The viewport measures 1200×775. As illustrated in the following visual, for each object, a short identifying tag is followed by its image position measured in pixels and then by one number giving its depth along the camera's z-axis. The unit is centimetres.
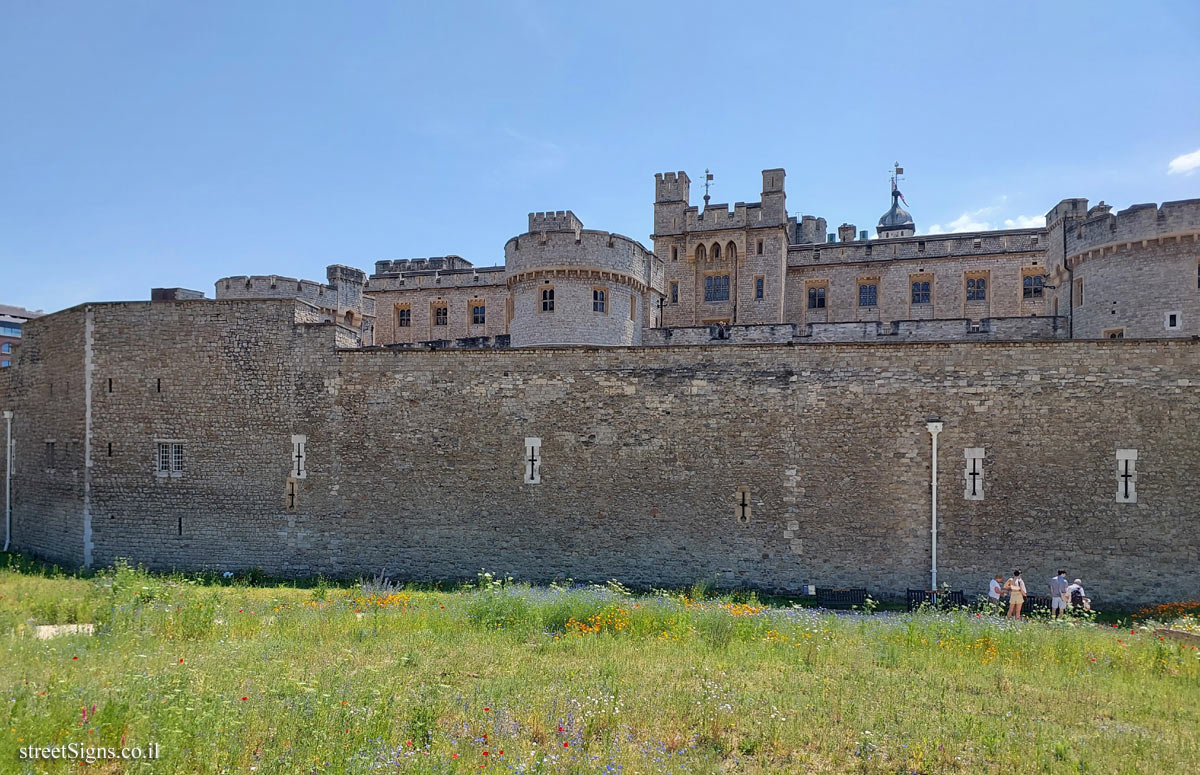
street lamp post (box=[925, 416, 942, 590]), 1659
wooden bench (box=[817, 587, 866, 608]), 1650
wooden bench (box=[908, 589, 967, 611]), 1580
